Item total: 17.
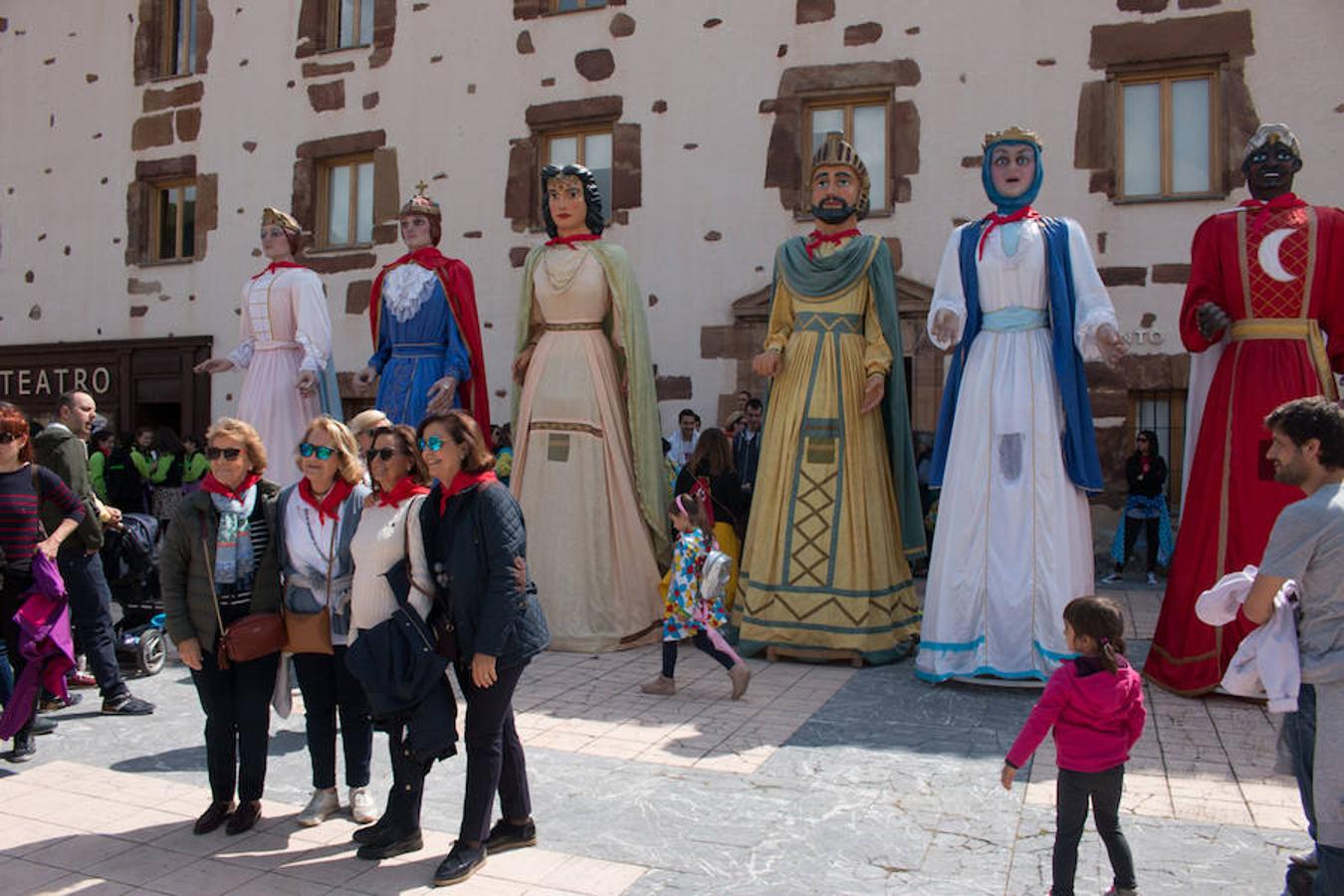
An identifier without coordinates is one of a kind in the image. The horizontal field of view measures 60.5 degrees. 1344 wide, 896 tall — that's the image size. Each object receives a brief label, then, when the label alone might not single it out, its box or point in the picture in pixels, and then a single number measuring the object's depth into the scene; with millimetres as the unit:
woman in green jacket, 3734
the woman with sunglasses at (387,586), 3490
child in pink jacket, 2914
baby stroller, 6145
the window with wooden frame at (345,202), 13328
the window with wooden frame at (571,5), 11977
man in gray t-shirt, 2695
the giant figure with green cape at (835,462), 6195
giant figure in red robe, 5195
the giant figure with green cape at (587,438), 6781
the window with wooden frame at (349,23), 13383
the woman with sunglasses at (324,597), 3797
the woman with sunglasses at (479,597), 3322
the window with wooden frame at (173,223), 14406
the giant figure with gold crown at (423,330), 6781
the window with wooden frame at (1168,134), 10047
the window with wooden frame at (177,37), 14469
